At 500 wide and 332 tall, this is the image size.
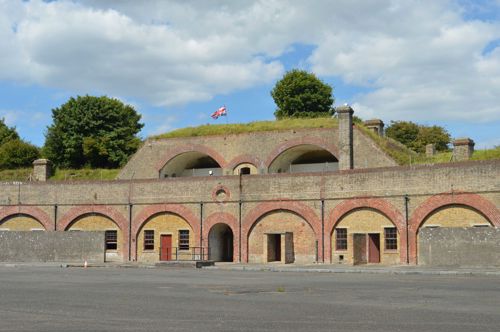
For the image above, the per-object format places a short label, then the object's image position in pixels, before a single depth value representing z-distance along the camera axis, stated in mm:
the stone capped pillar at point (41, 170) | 46969
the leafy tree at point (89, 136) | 56969
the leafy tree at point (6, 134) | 64394
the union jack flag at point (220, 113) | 45353
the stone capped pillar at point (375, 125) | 45438
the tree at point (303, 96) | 61875
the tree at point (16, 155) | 55000
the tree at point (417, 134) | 64750
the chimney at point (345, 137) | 37812
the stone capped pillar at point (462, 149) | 38594
